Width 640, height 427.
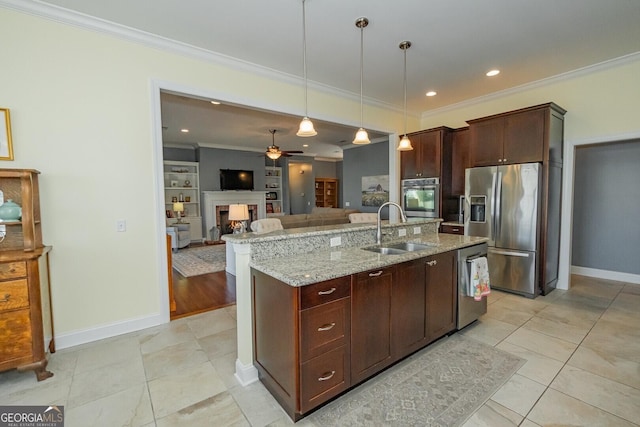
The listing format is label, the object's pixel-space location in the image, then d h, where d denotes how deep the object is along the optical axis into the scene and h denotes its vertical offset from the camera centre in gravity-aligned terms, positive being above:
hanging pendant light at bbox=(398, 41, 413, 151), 3.12 +1.71
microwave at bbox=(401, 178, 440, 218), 4.98 +0.03
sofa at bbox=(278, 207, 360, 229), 5.66 -0.42
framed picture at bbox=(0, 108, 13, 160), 2.35 +0.57
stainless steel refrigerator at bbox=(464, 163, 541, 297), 3.75 -0.30
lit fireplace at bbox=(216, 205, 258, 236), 8.97 -0.53
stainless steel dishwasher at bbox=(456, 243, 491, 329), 2.79 -0.90
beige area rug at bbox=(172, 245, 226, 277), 5.27 -1.27
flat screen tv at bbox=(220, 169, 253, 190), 8.87 +0.68
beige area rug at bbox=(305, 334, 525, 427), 1.78 -1.37
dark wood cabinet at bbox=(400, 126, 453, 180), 4.93 +0.80
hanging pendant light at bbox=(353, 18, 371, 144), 2.71 +1.70
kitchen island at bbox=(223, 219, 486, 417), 1.84 -0.45
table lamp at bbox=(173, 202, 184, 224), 7.91 -0.19
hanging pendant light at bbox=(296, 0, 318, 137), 2.67 +0.71
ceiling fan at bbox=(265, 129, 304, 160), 6.81 +1.18
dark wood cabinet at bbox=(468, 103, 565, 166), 3.69 +0.86
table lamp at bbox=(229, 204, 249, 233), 4.90 -0.22
